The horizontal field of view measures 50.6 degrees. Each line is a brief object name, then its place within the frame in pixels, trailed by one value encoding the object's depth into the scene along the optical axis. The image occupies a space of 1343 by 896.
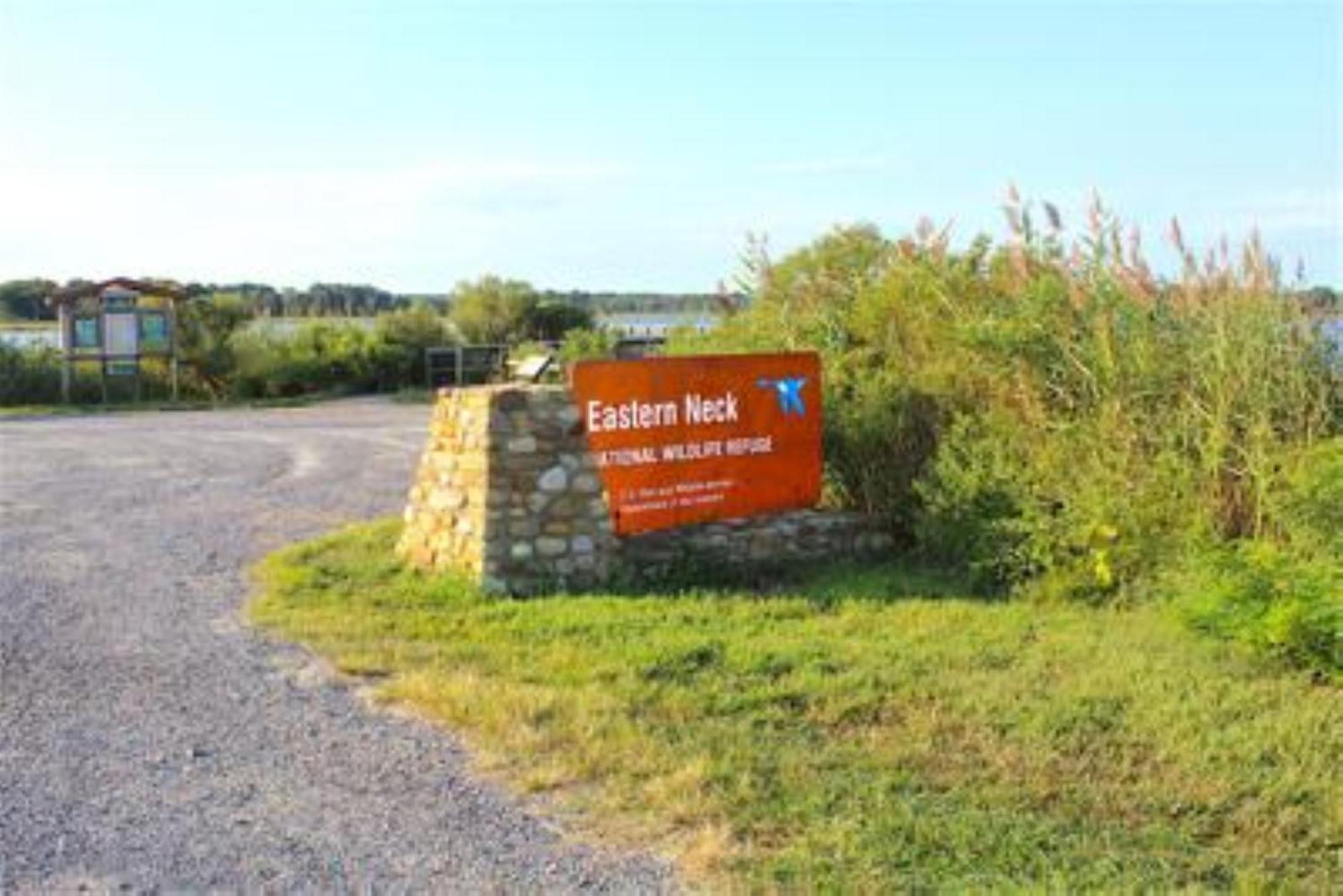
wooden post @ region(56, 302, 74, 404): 25.78
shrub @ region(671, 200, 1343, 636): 8.18
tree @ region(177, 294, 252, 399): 27.94
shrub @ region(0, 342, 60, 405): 26.31
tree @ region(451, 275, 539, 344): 35.50
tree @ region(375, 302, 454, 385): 29.89
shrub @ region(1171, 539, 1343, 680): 6.26
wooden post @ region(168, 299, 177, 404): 26.70
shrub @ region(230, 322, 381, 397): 28.03
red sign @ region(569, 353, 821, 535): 9.09
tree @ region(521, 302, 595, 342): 36.22
